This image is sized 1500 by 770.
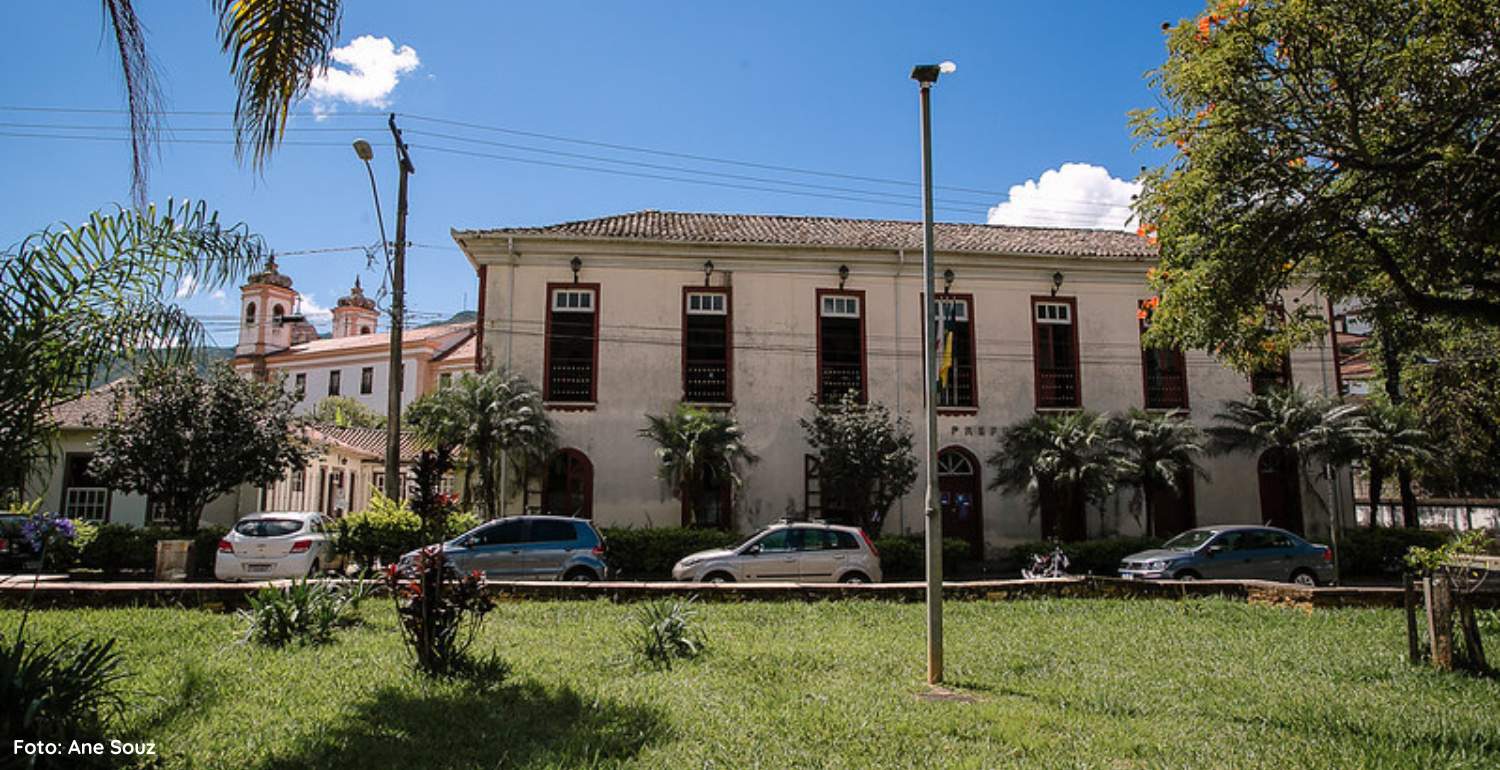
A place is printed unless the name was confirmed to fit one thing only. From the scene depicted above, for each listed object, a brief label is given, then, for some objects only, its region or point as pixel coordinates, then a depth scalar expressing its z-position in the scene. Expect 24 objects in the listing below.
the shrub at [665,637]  8.23
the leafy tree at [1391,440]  20.12
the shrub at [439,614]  7.24
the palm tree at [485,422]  18.55
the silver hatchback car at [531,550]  14.53
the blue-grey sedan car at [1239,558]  16.36
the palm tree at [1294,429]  20.42
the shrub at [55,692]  4.59
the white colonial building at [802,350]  21.03
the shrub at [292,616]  8.56
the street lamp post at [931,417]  7.61
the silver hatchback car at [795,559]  14.73
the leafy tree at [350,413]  50.03
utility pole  16.97
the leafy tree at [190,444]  17.50
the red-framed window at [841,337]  21.97
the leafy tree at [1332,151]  8.71
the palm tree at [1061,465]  19.92
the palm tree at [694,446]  18.89
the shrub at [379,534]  16.94
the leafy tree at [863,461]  18.97
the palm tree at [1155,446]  20.33
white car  15.58
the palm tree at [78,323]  4.98
